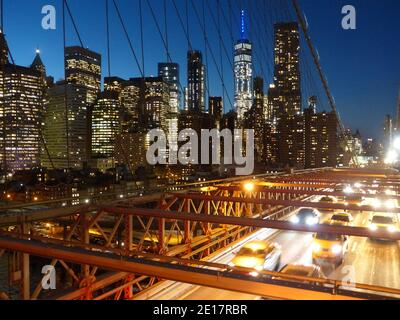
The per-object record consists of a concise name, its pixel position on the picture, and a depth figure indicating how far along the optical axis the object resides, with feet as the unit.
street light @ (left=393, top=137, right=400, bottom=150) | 180.81
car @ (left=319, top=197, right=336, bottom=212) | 84.78
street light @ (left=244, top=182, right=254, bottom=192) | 47.75
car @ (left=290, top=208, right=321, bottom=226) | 65.36
